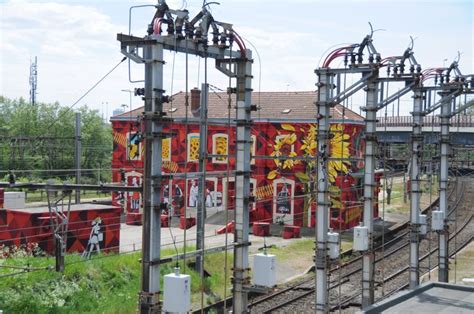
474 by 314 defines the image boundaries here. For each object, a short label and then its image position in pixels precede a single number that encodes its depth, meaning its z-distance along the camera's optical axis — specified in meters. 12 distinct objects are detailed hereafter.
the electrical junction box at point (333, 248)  13.02
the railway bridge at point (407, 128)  42.16
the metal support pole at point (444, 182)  19.05
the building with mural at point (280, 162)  32.41
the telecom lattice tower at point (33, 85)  85.19
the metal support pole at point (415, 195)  16.62
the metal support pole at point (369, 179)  14.53
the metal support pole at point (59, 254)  13.90
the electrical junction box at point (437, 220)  18.97
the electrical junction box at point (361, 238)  14.41
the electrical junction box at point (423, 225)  16.83
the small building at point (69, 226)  20.05
